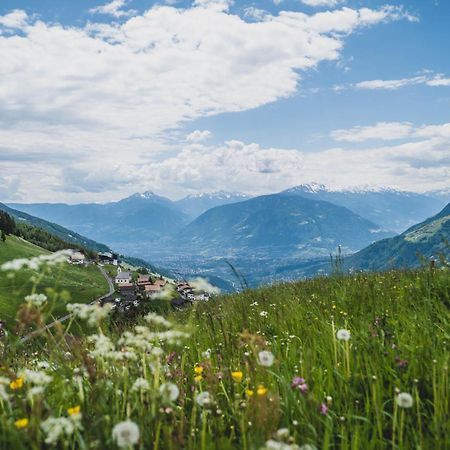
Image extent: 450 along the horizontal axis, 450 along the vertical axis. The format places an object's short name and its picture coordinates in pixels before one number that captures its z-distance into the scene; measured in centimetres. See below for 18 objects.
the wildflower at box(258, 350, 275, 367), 292
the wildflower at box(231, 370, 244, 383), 353
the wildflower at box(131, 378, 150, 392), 315
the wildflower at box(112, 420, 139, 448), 217
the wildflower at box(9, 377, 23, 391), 315
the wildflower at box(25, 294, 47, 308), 316
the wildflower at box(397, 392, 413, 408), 258
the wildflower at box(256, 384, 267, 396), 277
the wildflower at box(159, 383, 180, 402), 285
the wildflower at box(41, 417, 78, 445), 235
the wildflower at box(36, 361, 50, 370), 461
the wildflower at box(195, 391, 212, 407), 309
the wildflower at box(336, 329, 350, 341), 356
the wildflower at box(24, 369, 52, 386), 299
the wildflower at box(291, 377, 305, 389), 349
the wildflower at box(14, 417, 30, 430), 273
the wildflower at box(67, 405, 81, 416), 283
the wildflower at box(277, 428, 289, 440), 219
